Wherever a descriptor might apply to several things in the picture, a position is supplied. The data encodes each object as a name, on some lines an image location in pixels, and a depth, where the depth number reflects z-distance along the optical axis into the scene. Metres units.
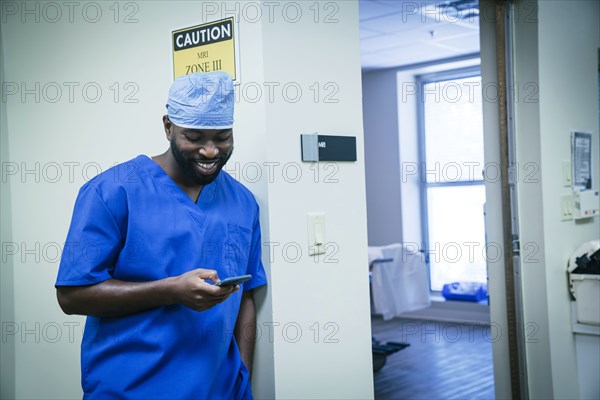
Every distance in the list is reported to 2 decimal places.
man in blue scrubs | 1.45
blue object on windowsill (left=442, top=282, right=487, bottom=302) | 5.99
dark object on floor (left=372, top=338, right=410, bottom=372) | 4.45
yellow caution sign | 1.83
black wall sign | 1.88
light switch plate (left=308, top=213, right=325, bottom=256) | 1.90
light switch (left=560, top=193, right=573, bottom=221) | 3.02
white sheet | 5.56
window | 6.19
